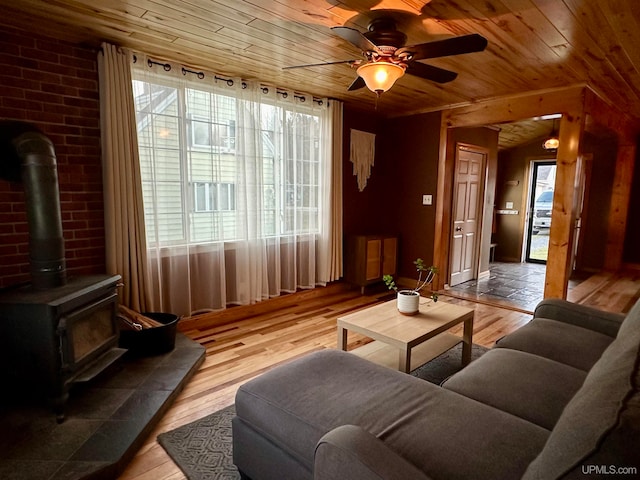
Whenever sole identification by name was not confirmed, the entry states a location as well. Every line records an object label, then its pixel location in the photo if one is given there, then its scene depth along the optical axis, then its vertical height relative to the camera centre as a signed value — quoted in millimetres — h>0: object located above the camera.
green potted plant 2607 -751
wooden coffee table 2234 -867
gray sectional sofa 709 -786
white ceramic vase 2607 -765
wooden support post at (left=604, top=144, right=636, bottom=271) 5926 -106
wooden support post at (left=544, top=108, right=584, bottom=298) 3475 -48
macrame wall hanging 4797 +598
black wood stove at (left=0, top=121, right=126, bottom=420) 1860 -611
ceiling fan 1952 +839
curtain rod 2991 +1114
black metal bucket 2633 -1078
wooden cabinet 4672 -805
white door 5070 -206
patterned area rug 1723 -1320
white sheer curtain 3123 +99
